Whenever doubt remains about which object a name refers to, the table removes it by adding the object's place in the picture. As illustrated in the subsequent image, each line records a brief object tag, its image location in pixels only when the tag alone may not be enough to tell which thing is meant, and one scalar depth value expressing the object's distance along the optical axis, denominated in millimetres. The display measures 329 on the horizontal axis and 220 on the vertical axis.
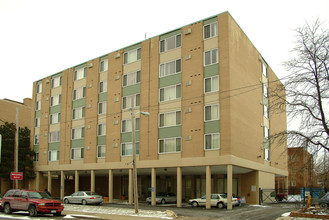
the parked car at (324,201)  28169
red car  23750
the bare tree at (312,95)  20688
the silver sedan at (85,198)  36406
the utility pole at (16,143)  36278
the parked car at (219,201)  31217
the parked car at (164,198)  37688
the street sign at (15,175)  34866
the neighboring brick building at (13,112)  59969
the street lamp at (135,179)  26688
